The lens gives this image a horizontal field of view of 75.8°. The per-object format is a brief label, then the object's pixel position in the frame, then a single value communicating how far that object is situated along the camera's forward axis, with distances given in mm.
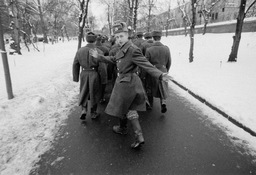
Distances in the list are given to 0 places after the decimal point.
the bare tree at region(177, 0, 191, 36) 29966
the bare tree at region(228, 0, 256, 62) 9523
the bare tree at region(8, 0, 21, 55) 15717
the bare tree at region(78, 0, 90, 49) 12345
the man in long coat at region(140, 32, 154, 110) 4968
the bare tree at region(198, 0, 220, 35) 28409
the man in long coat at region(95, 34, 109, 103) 4520
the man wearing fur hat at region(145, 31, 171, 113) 4539
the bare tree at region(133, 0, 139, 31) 17916
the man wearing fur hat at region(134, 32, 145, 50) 7538
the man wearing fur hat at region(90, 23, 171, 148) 2752
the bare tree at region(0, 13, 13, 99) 4754
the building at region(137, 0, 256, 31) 40325
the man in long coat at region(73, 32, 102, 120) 3875
